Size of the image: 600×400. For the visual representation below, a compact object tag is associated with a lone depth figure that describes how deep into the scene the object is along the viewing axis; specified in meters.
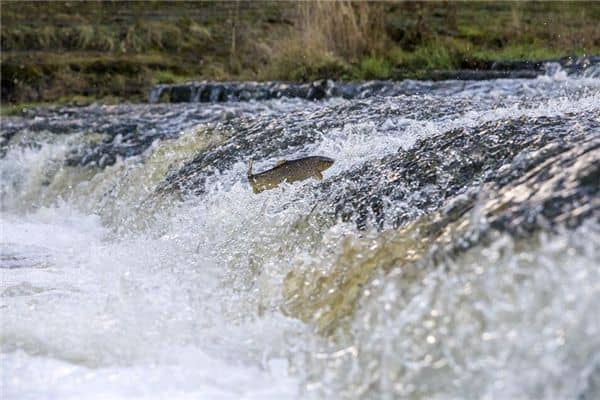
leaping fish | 8.43
